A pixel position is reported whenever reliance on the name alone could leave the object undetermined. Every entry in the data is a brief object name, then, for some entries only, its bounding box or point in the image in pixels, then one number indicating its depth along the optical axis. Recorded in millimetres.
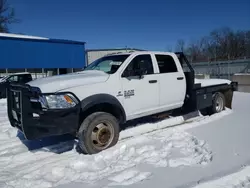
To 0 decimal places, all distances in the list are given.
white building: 35125
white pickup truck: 3996
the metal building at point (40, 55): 23297
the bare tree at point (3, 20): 49938
